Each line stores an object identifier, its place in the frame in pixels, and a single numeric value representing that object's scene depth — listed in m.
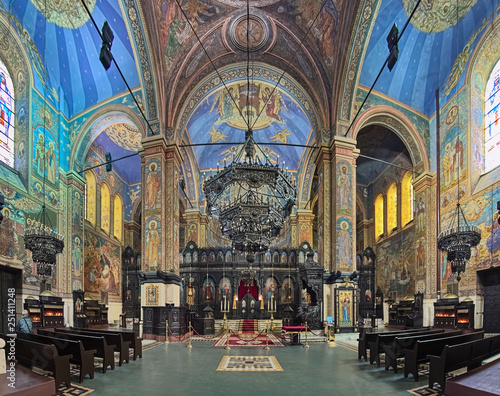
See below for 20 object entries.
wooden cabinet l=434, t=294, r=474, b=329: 12.95
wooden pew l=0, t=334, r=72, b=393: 6.06
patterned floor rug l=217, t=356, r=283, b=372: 8.16
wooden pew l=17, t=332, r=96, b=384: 6.86
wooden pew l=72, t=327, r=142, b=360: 9.20
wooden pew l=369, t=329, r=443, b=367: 8.23
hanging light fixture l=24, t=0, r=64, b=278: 11.31
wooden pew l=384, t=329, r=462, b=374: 7.48
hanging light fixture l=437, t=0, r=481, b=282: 10.91
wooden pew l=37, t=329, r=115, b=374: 7.73
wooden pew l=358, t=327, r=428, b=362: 8.75
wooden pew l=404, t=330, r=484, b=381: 6.78
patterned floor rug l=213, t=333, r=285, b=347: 12.84
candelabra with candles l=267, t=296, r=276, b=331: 23.33
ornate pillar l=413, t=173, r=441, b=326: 16.08
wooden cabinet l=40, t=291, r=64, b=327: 14.32
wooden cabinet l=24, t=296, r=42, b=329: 13.55
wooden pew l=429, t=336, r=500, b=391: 5.93
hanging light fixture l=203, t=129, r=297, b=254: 11.68
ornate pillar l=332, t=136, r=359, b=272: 15.05
